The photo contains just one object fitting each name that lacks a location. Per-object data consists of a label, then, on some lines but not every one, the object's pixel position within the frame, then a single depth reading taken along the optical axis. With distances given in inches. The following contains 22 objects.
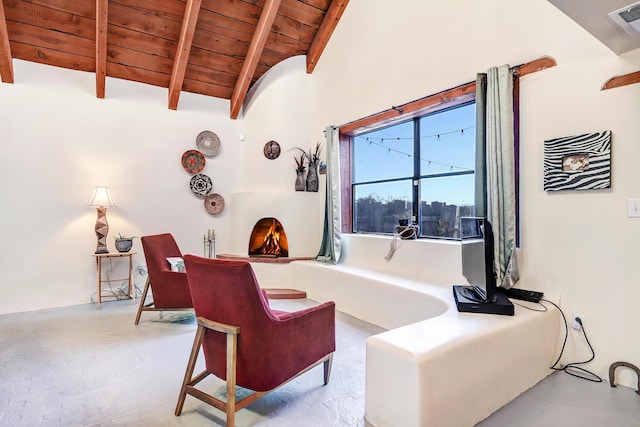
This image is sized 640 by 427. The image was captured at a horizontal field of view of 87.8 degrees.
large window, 135.9
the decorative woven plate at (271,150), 206.9
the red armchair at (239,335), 68.6
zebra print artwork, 90.9
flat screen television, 89.1
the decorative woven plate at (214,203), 208.5
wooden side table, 164.1
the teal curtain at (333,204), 178.4
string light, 136.9
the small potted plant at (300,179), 199.9
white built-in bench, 64.9
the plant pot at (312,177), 199.8
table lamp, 167.5
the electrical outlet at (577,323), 95.6
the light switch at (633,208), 86.0
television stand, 87.1
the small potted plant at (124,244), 170.6
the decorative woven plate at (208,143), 207.5
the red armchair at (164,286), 134.7
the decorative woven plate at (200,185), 203.4
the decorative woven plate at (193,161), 201.2
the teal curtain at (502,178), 106.3
